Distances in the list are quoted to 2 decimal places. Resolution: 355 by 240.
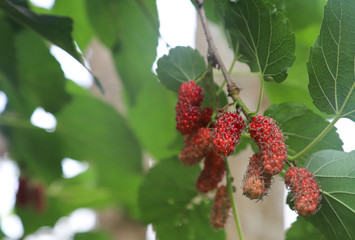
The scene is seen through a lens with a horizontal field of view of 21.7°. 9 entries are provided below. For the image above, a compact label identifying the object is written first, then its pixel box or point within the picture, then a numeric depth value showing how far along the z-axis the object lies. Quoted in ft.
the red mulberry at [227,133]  1.44
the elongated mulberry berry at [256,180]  1.43
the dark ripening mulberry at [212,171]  1.62
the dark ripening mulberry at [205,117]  1.57
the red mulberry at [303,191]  1.43
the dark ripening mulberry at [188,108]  1.55
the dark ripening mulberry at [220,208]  1.63
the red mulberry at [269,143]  1.44
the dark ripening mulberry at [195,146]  1.53
